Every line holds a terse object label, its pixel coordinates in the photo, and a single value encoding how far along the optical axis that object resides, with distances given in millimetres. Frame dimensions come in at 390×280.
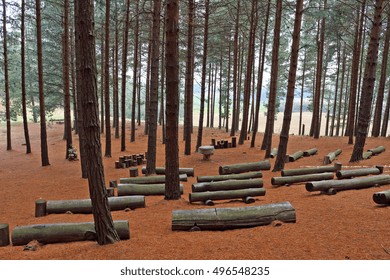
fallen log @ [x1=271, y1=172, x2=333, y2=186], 9383
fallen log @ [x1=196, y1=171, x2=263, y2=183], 9430
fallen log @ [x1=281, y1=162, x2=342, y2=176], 9883
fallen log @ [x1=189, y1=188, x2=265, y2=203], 7684
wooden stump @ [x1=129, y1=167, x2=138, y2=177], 12031
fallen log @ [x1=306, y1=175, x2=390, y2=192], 7697
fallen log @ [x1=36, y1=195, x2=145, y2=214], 7469
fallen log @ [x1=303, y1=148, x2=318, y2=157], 15461
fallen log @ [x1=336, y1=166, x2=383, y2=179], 8696
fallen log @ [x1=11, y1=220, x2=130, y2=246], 5238
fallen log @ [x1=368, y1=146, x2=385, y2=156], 13177
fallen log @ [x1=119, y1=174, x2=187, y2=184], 9852
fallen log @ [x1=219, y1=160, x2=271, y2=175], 11377
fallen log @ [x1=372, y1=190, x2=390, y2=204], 6031
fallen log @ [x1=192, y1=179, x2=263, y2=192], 8237
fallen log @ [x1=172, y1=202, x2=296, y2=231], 5504
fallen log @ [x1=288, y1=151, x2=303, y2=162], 14091
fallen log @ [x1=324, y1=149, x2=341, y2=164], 12547
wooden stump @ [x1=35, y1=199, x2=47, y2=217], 7406
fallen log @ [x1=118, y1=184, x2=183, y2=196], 8625
